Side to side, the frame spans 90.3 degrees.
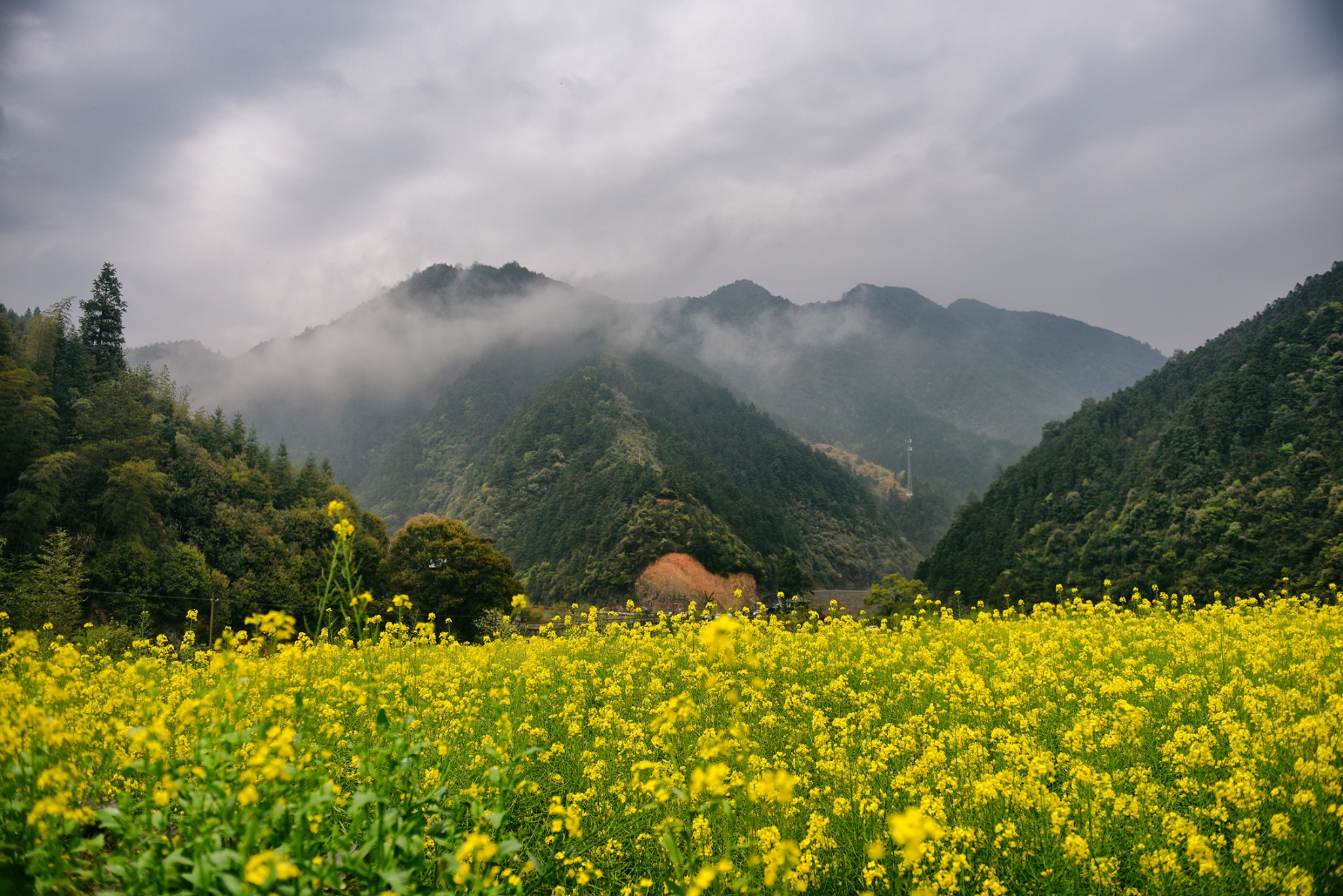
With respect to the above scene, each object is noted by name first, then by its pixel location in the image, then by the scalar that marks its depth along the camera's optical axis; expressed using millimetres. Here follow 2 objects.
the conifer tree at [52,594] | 19297
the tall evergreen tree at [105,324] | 51188
